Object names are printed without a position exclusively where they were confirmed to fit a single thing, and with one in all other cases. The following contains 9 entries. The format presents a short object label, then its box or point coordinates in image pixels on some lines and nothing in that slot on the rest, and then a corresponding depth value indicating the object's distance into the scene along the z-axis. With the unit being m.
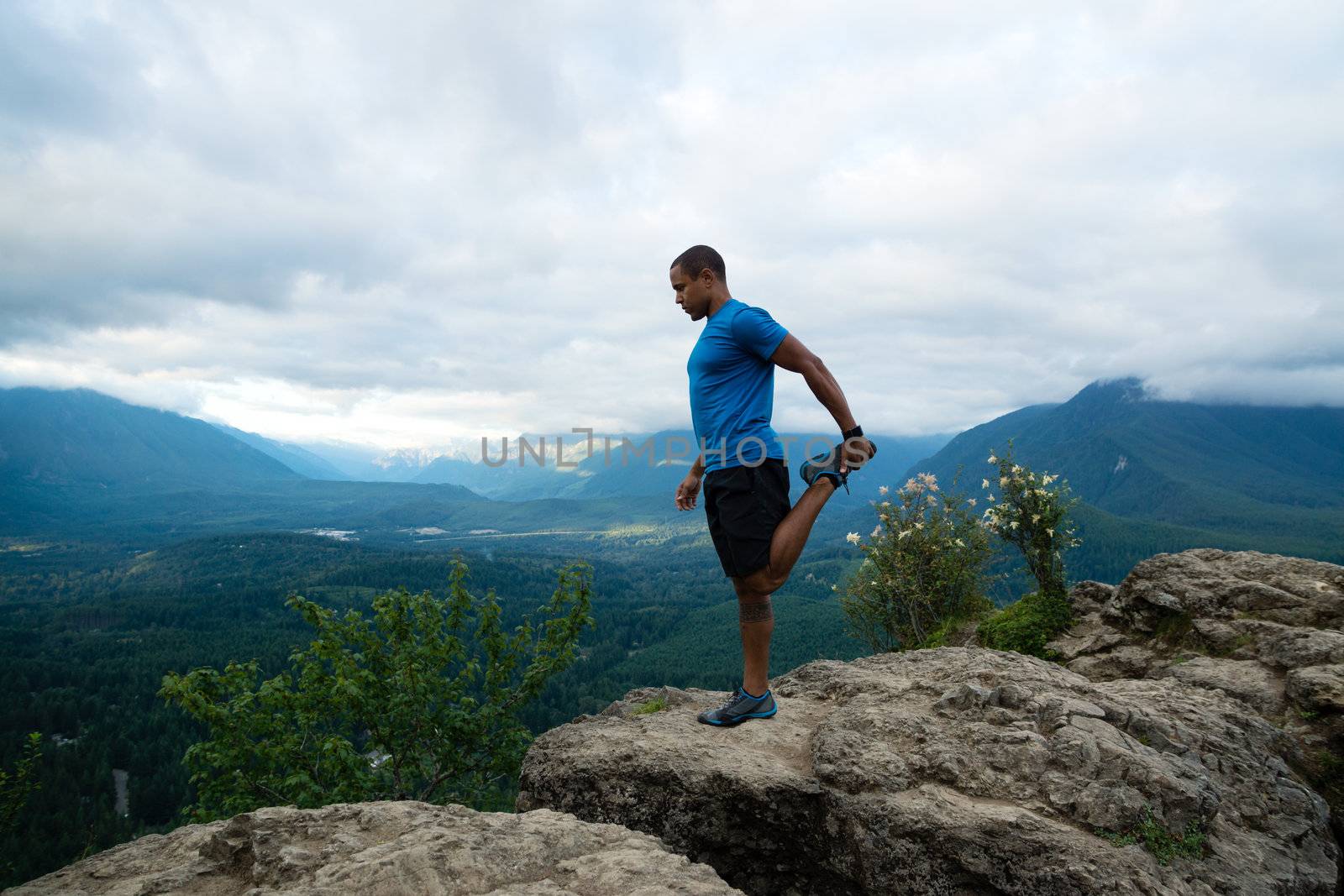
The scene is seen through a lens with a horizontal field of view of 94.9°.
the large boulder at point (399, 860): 2.77
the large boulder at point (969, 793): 3.40
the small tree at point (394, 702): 9.23
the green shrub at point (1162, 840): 3.33
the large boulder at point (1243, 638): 4.96
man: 4.48
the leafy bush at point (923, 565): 14.73
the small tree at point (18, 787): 7.99
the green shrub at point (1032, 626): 8.96
